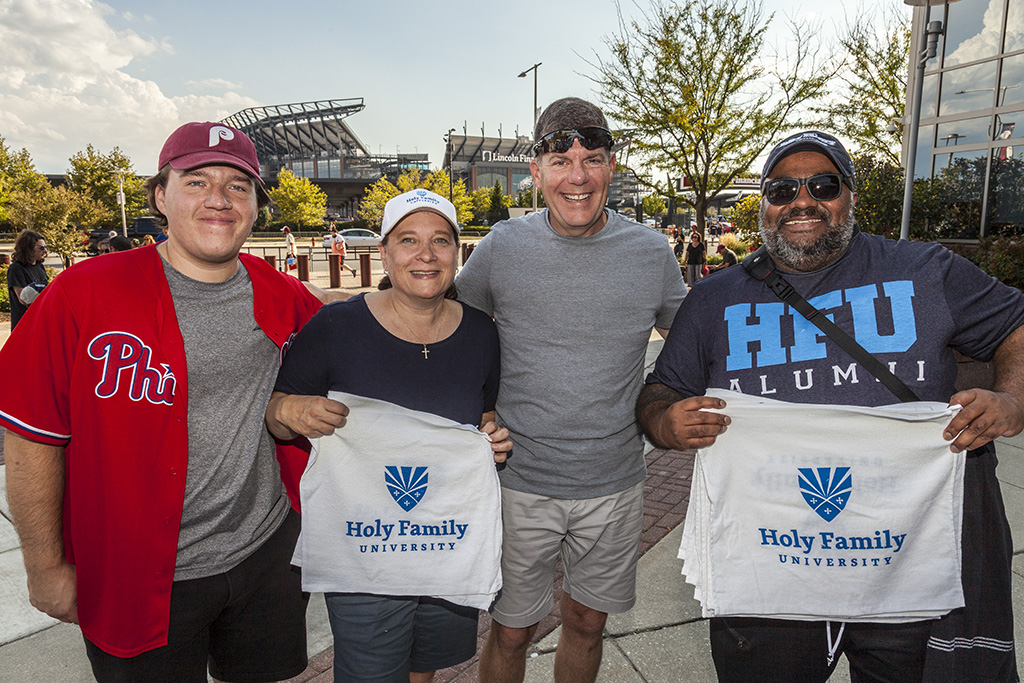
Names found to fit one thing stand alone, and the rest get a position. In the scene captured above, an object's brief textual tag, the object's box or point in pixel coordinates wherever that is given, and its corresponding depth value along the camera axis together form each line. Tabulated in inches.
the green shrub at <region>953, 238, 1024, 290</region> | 383.2
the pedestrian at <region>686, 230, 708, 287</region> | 727.7
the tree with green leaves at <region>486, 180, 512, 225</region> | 2974.9
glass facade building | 547.5
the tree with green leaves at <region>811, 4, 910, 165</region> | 826.8
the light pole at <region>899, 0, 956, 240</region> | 384.5
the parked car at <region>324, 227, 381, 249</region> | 1688.4
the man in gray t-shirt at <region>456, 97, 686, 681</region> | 102.0
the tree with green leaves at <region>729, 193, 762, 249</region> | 785.6
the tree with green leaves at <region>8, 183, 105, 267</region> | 756.0
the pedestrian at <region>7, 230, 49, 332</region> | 340.5
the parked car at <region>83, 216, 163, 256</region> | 1554.7
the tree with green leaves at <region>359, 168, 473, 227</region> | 2235.5
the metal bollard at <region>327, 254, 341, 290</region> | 751.7
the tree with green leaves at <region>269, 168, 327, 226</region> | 2610.7
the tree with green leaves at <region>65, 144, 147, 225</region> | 1797.5
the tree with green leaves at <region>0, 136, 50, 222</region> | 1284.4
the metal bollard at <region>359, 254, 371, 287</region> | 762.2
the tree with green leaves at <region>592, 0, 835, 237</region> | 665.6
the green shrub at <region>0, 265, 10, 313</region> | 577.0
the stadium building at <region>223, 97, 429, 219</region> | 4239.7
